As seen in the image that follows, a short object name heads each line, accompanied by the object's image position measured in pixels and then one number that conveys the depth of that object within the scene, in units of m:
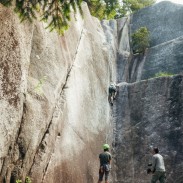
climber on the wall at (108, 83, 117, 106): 18.75
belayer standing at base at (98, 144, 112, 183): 13.12
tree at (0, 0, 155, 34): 7.79
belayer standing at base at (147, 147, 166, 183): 12.11
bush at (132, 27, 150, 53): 24.81
